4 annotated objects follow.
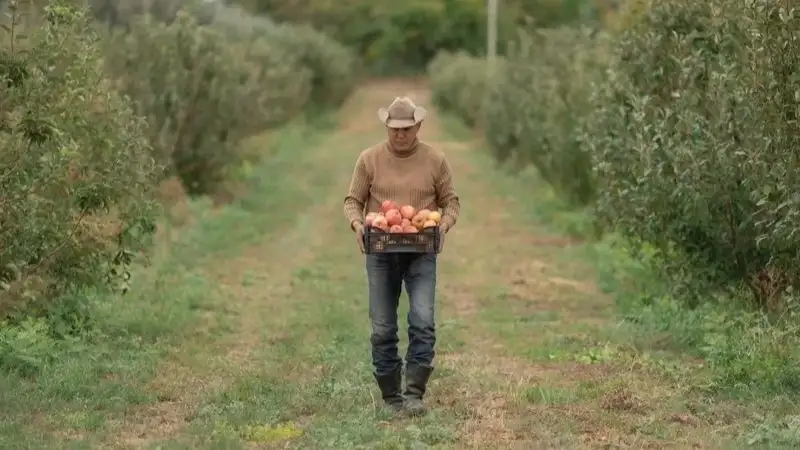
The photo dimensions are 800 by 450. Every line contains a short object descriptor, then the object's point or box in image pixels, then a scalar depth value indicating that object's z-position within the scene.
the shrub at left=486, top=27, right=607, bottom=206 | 35.72
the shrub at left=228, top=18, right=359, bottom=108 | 83.57
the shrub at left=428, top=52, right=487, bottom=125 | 76.62
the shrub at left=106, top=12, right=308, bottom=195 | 35.87
